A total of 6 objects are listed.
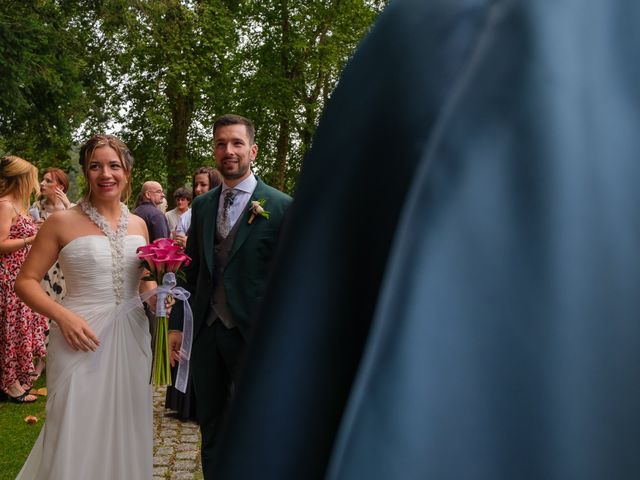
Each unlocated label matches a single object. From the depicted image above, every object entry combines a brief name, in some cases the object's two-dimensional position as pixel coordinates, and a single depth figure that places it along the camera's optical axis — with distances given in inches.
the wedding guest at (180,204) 448.5
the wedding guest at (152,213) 360.5
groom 199.8
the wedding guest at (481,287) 21.1
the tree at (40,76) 445.7
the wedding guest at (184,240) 320.5
